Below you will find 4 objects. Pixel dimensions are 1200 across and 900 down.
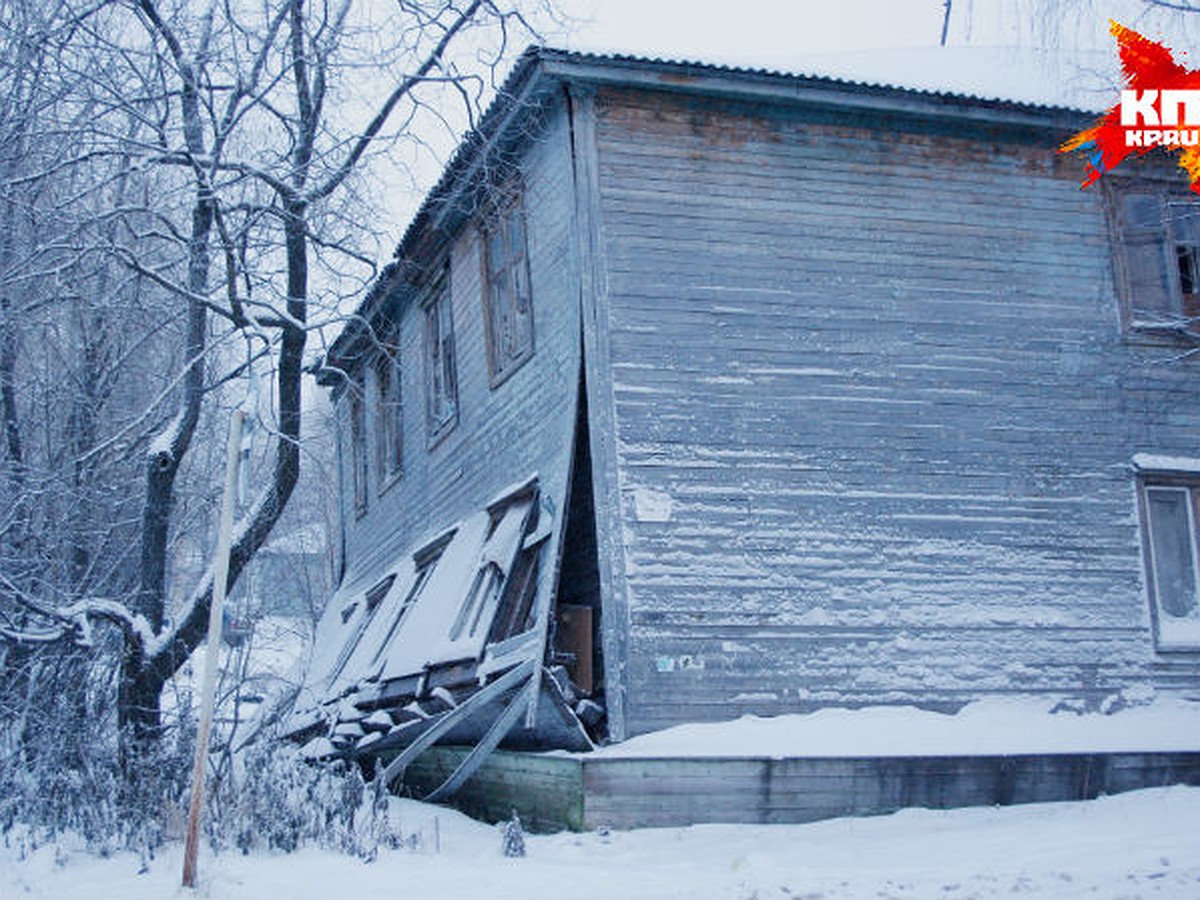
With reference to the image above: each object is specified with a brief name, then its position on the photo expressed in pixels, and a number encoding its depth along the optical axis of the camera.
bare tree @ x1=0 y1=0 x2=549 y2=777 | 13.20
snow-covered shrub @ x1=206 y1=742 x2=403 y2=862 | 9.35
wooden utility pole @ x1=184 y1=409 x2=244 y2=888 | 7.90
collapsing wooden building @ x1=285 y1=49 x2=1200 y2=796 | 11.96
